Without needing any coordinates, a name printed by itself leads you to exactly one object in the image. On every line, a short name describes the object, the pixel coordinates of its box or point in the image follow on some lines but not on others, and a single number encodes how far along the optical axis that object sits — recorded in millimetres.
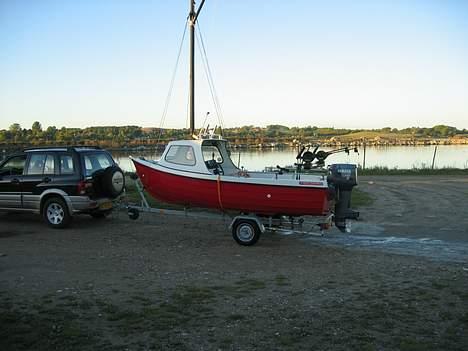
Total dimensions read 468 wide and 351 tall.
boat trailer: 9242
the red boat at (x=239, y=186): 8906
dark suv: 10820
